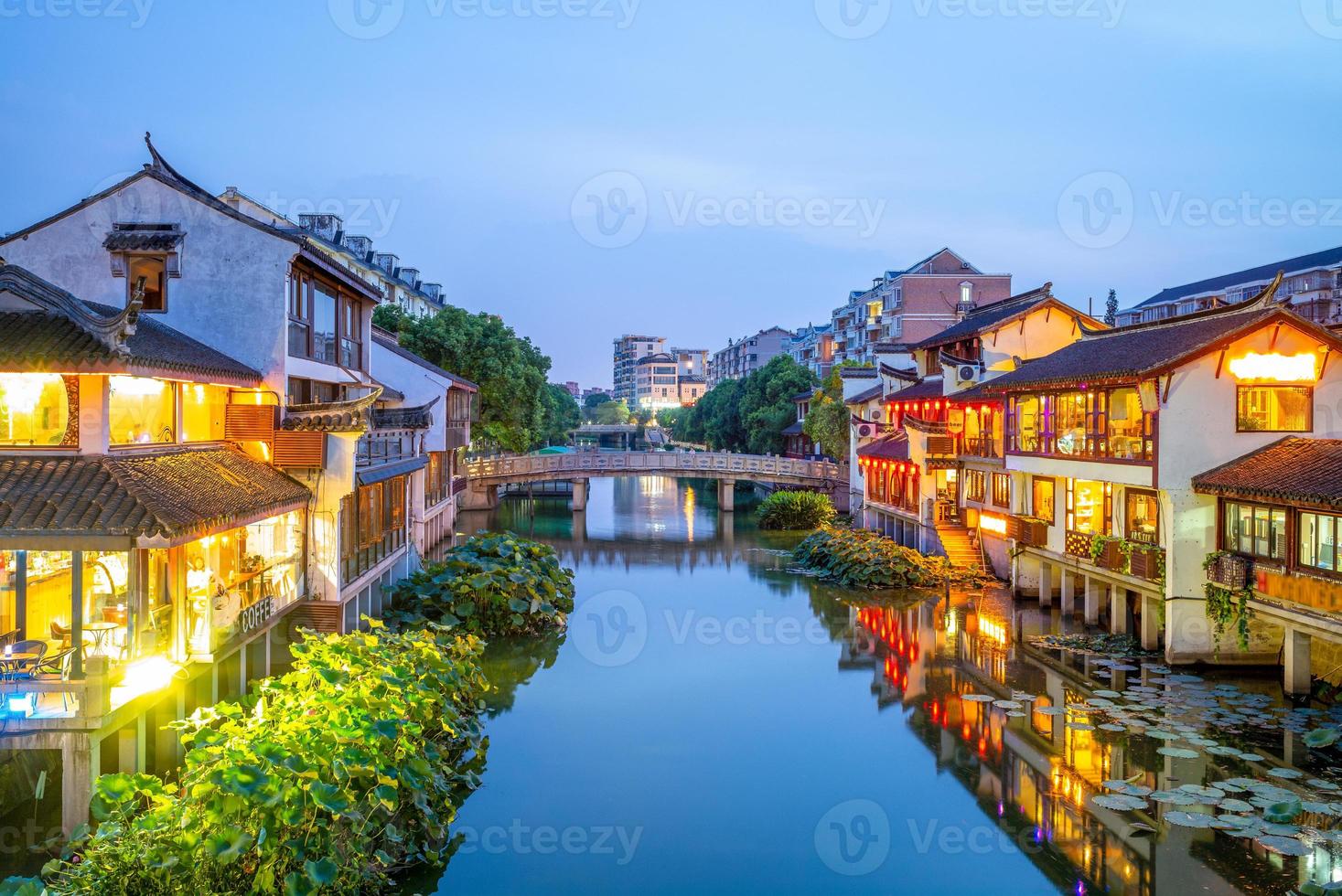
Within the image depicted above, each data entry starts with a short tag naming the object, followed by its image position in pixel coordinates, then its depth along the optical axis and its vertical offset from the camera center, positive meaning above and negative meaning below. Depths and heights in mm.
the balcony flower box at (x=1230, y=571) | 21266 -2410
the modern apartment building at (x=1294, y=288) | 56719 +9890
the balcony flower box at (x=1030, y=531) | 30153 -2295
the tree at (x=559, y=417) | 77688 +3096
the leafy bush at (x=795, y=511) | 53969 -3052
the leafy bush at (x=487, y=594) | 26844 -3811
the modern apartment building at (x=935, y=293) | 71938 +10928
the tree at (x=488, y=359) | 50125 +4524
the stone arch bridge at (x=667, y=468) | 56812 -912
